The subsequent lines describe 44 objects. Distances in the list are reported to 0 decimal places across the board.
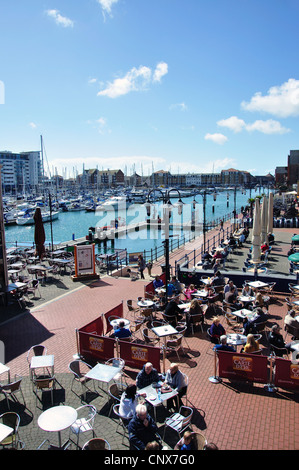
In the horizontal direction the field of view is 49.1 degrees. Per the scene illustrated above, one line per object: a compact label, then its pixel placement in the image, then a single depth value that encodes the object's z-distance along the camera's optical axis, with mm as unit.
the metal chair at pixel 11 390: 7152
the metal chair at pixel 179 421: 6044
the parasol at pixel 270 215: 23734
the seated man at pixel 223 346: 8266
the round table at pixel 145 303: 11812
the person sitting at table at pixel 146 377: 7052
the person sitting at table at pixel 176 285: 14245
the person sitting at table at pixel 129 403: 6246
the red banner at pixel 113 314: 10869
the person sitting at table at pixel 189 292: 13461
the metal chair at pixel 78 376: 7579
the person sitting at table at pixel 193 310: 11008
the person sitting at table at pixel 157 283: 14591
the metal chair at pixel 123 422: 6520
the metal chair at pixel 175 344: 9377
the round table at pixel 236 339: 8996
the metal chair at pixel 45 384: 7450
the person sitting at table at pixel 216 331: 9258
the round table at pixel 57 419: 5509
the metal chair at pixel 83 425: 6012
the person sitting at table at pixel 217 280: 14367
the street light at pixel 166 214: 11088
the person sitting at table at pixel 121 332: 9398
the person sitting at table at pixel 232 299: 12156
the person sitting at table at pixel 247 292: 12803
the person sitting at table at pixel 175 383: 7039
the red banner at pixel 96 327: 9703
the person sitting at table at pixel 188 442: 4934
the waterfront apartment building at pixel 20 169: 163250
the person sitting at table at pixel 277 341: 8570
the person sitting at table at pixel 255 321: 9977
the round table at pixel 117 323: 10328
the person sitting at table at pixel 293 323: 9820
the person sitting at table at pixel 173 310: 10922
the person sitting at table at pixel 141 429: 5512
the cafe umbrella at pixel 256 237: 17859
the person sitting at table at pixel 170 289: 13523
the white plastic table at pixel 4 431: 5290
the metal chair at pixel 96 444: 5160
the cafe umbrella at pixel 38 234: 19797
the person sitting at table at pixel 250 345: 8289
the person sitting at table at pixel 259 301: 11747
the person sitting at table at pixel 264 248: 21141
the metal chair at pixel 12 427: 5746
